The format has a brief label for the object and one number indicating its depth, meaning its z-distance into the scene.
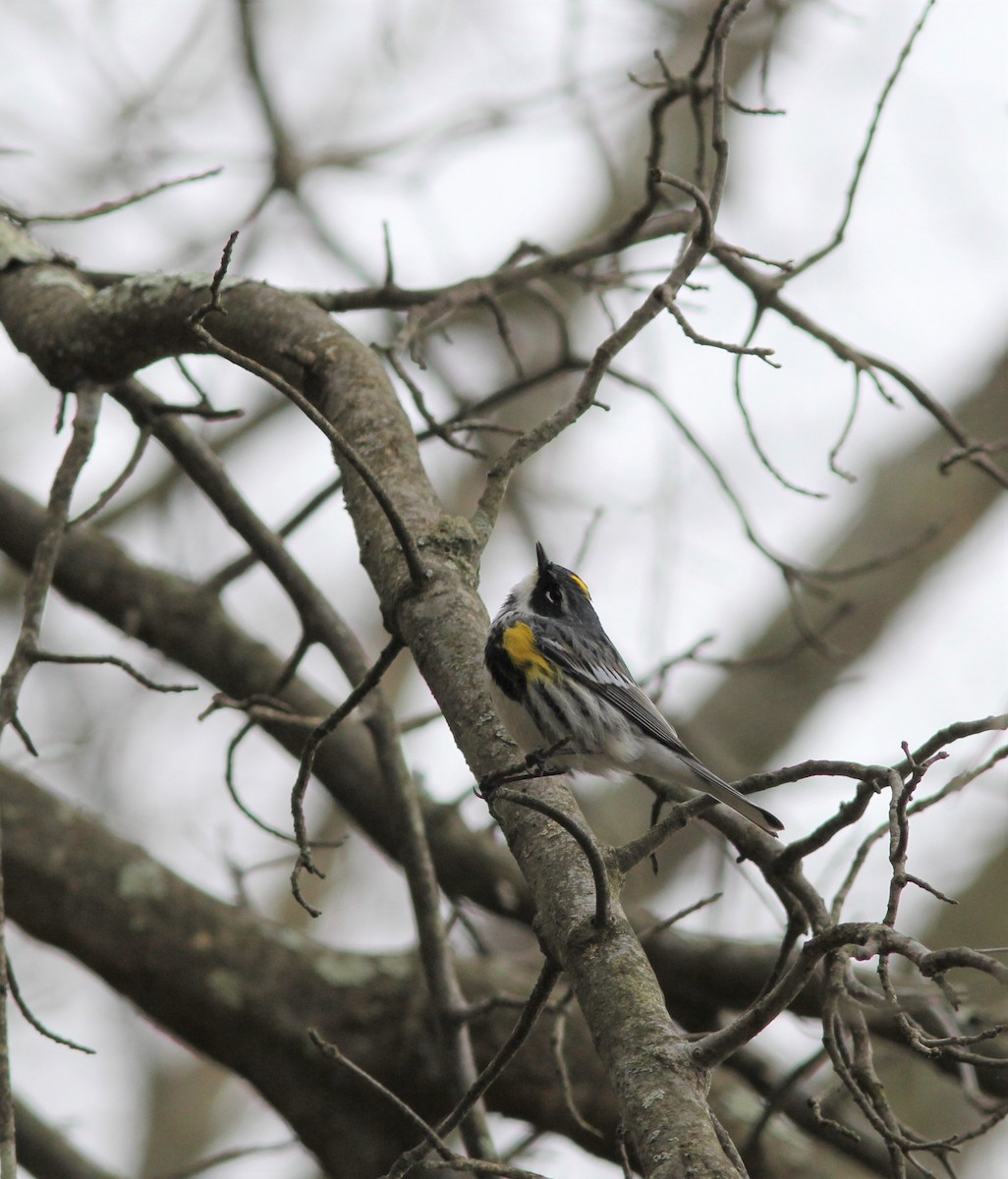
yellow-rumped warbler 7.07
